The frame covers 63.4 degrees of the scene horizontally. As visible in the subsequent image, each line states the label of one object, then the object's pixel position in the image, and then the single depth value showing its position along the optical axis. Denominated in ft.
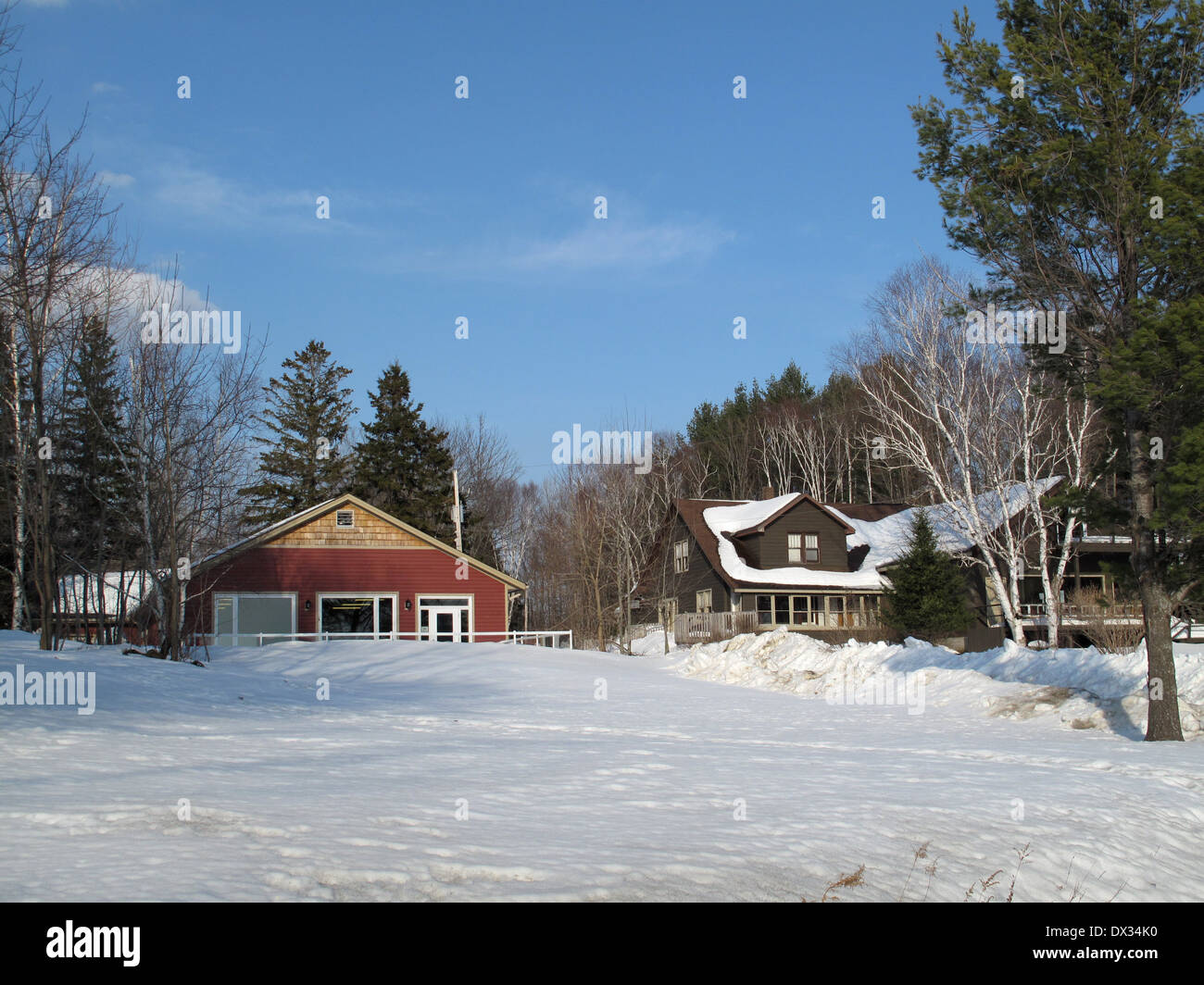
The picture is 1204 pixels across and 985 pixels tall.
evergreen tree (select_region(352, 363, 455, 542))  169.17
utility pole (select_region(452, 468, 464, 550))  152.42
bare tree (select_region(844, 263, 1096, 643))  98.12
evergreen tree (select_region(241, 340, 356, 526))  178.91
